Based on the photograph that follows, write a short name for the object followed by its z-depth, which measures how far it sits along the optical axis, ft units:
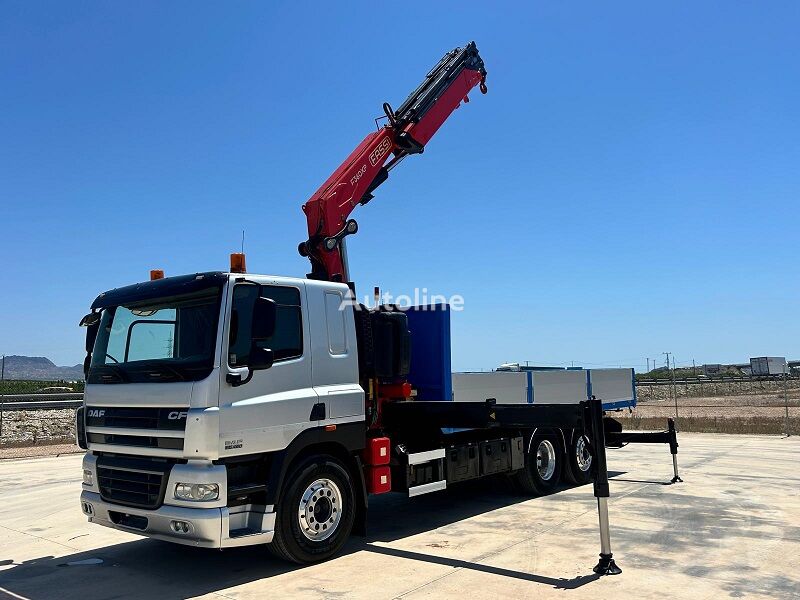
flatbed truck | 19.90
